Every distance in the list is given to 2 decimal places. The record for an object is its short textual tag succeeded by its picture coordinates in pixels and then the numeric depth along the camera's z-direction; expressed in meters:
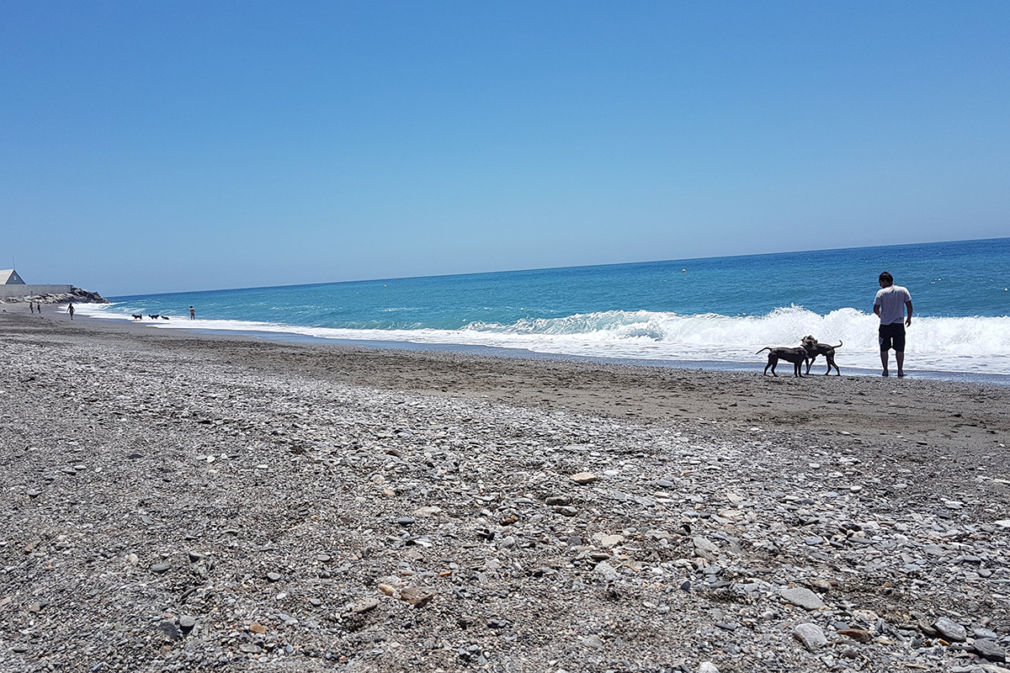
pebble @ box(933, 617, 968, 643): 3.51
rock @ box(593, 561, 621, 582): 4.16
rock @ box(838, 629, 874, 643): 3.50
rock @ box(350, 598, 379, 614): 3.71
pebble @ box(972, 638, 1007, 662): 3.33
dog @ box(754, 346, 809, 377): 14.50
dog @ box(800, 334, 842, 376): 14.54
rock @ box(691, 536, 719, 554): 4.55
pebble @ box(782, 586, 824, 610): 3.81
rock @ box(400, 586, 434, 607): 3.80
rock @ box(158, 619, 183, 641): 3.40
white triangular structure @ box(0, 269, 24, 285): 115.47
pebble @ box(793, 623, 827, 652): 3.42
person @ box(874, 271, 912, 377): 13.28
